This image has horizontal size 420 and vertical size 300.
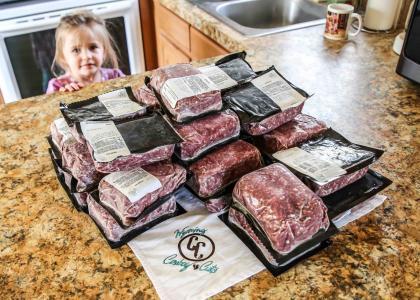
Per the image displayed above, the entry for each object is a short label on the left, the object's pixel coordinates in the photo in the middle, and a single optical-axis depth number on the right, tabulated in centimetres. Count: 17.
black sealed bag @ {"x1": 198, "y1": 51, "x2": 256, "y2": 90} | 86
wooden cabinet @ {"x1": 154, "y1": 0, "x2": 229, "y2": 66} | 170
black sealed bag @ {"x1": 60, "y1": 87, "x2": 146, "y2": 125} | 76
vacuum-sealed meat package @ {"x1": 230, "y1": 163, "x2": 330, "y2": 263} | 60
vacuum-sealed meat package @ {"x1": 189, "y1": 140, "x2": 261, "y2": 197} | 70
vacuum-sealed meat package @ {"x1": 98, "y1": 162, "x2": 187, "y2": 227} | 64
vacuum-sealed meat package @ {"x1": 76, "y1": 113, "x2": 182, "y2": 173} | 66
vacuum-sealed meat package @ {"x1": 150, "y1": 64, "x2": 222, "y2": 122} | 73
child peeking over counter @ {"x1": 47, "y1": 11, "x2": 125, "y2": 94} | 202
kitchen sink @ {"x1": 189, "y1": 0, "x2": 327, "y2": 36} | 177
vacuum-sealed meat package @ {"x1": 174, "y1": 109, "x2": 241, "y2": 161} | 71
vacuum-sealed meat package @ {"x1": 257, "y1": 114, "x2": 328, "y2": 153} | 77
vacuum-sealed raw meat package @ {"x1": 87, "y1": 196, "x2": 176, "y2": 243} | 66
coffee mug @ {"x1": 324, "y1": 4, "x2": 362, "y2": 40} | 140
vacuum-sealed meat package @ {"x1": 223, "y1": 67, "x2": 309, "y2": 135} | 77
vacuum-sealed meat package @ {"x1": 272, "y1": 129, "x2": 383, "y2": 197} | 68
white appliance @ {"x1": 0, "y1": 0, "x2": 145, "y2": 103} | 194
